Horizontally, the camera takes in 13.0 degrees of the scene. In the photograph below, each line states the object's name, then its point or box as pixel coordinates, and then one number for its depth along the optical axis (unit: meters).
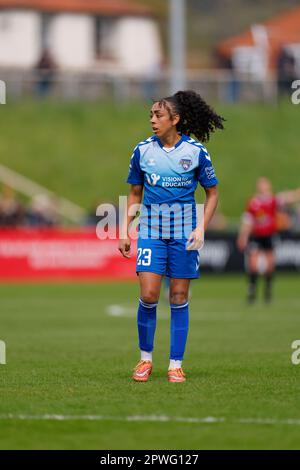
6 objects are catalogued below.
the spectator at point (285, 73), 50.77
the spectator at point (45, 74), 49.84
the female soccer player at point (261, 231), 24.86
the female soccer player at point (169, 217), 11.02
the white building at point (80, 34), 65.75
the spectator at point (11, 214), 32.72
